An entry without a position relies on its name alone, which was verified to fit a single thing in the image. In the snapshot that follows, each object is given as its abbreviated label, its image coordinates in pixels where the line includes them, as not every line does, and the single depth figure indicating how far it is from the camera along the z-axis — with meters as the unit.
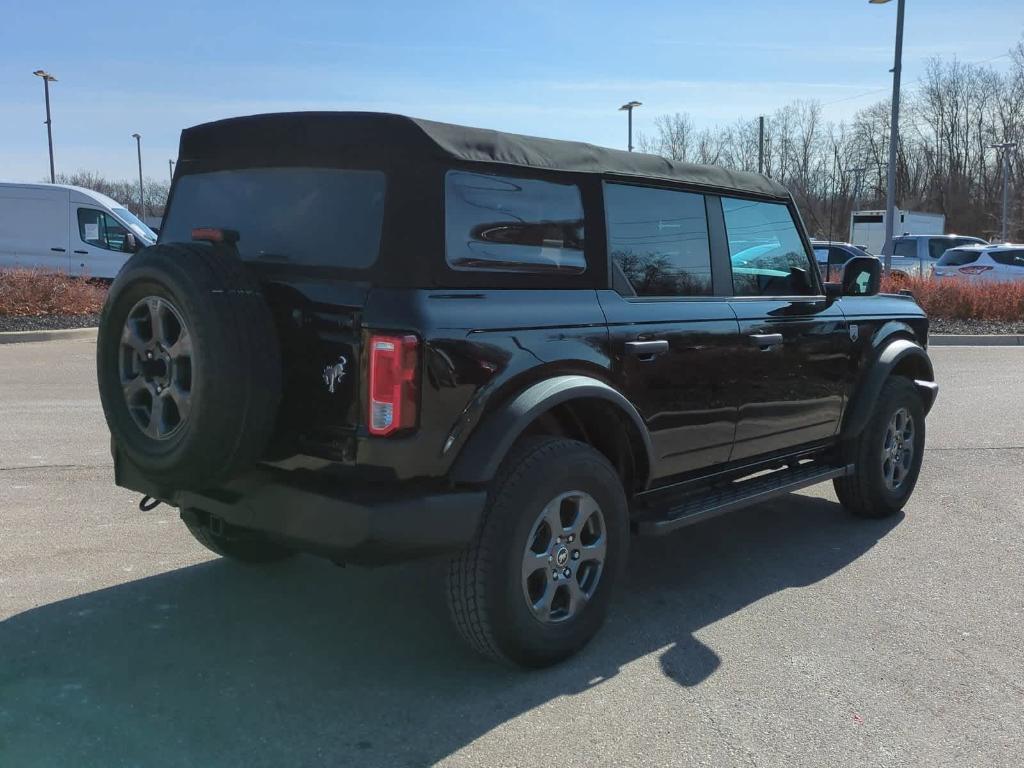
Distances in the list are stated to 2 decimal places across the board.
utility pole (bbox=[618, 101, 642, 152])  36.96
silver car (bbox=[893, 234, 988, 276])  27.89
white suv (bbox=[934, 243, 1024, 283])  22.61
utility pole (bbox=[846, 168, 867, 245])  58.79
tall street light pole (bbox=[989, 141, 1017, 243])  46.97
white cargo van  19.47
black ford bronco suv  2.97
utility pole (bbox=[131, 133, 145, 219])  60.49
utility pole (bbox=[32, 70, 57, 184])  34.06
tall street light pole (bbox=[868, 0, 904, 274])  19.69
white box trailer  36.62
